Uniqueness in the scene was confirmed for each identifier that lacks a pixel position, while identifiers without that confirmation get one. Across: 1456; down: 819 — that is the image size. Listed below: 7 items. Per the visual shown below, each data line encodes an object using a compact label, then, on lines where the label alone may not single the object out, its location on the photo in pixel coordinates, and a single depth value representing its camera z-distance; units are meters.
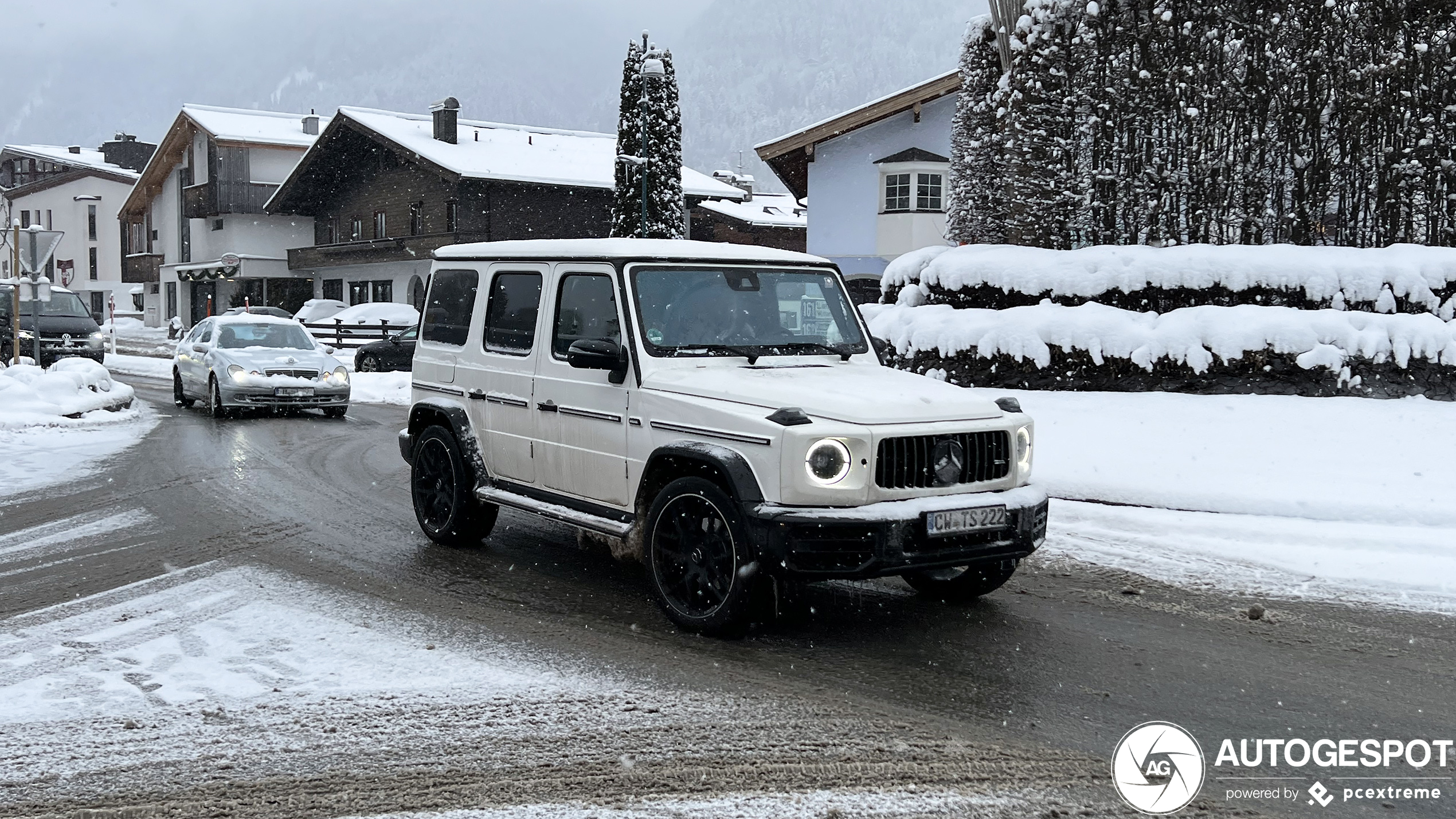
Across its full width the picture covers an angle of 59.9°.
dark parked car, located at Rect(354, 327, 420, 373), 29.41
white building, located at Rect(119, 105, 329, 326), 57.41
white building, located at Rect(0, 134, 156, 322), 77.06
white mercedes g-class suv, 5.57
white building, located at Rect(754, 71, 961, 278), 34.66
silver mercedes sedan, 17.28
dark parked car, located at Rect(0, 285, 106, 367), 27.44
